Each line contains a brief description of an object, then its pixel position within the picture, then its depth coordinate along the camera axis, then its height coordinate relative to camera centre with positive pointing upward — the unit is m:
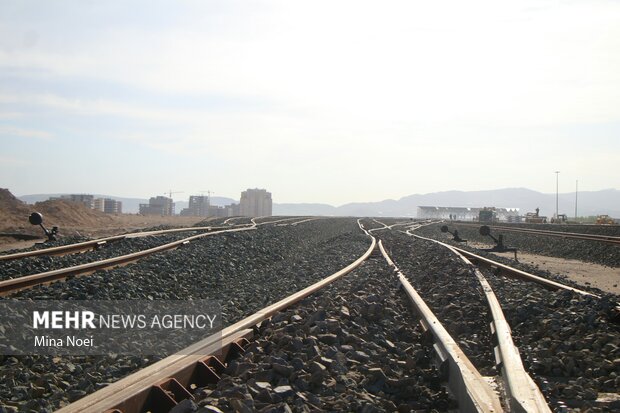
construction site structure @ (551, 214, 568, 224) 55.96 -0.20
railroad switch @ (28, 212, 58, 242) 16.14 -0.60
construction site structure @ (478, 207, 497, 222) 59.28 -0.09
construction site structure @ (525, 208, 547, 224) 53.93 -0.27
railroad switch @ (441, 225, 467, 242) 25.20 -1.01
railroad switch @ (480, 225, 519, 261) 20.44 -1.05
